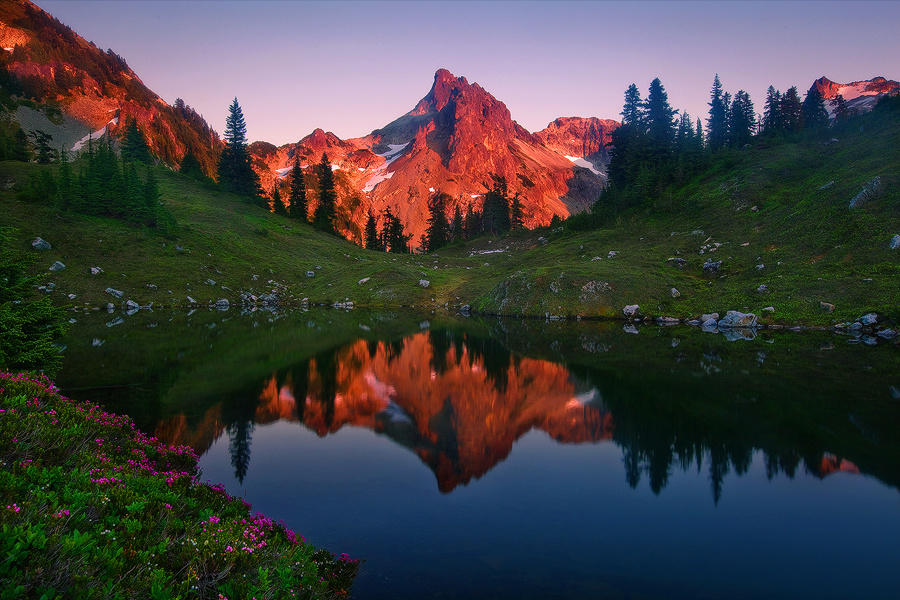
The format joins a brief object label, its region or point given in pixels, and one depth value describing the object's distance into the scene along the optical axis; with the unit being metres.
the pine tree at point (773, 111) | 121.00
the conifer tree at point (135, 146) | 117.81
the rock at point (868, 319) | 38.97
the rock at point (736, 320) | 45.38
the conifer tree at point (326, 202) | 128.88
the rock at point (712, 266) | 60.28
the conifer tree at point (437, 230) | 149.12
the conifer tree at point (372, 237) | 153.12
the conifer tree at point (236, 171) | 124.56
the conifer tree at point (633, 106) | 117.12
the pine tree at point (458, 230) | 143.75
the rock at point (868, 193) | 56.34
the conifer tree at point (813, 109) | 118.75
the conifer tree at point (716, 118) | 122.06
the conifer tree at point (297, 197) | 129.25
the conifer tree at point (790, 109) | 117.25
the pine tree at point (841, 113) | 109.69
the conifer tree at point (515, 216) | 139.12
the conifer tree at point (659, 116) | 108.62
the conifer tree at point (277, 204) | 128.25
